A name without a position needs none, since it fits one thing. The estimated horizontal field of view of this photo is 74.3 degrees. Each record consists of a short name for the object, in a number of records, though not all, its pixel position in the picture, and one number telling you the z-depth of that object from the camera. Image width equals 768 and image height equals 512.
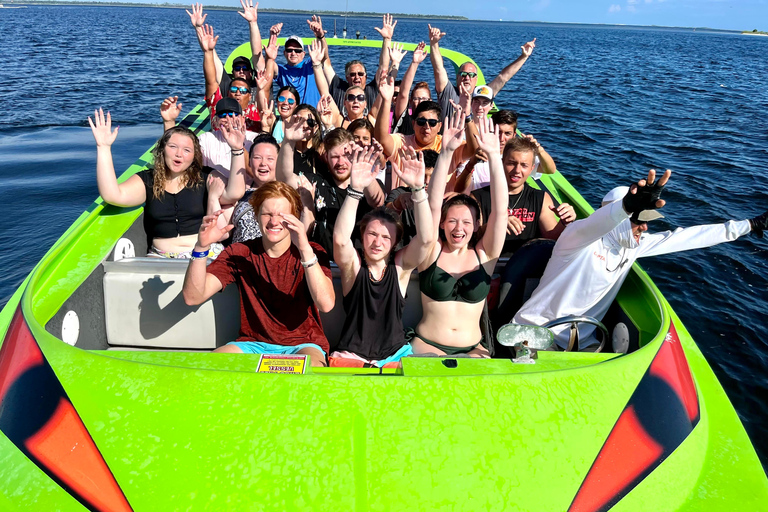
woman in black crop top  3.17
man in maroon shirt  2.45
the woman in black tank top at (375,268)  2.44
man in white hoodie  2.46
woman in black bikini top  2.64
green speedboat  1.56
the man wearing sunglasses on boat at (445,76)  5.33
